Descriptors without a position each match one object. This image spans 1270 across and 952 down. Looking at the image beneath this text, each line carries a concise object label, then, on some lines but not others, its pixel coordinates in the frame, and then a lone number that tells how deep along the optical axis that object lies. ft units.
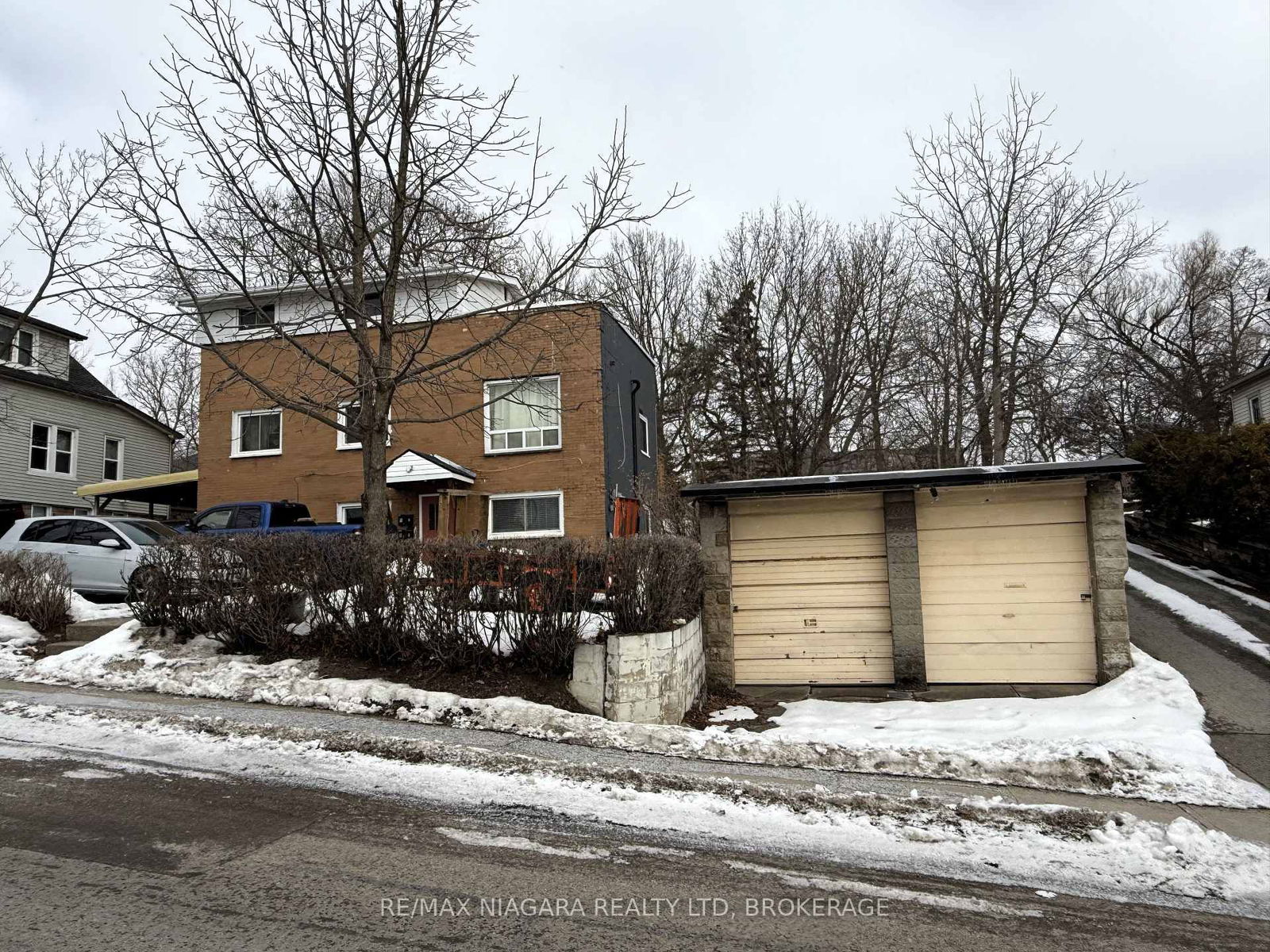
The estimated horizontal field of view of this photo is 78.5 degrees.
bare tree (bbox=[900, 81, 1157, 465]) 67.56
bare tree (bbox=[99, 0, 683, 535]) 31.58
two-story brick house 60.18
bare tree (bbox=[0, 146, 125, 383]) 47.73
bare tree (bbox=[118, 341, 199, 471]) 130.93
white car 42.83
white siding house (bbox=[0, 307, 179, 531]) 81.20
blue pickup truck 53.93
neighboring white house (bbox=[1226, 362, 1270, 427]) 86.17
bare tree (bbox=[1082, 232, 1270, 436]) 102.32
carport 75.25
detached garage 31.76
